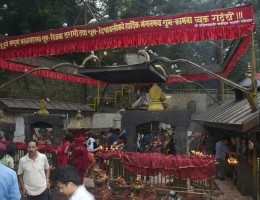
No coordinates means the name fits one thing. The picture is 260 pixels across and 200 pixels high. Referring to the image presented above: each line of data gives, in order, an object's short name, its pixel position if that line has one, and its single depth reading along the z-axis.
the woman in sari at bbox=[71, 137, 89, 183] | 8.36
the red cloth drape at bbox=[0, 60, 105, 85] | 13.52
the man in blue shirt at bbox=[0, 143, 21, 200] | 4.09
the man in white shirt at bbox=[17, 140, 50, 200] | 6.32
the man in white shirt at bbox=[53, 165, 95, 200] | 3.41
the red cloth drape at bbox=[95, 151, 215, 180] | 8.58
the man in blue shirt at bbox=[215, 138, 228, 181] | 13.88
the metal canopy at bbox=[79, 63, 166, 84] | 9.99
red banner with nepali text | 8.70
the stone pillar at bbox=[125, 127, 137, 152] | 10.24
